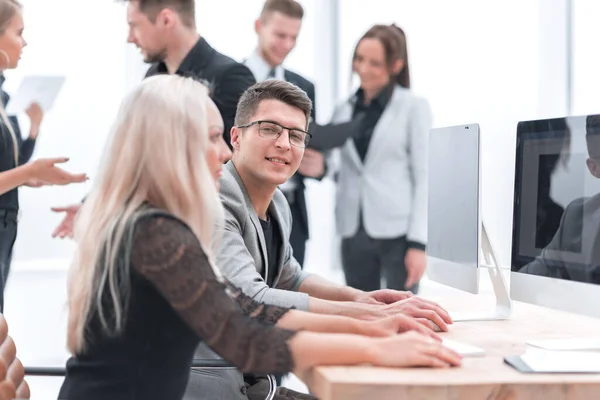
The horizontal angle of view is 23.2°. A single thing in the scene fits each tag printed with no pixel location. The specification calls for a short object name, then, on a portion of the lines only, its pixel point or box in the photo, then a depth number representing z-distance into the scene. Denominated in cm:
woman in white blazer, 421
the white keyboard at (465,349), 251
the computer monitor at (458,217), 285
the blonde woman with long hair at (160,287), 236
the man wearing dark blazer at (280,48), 419
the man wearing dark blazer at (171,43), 355
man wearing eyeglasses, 273
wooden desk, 230
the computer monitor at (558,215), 263
